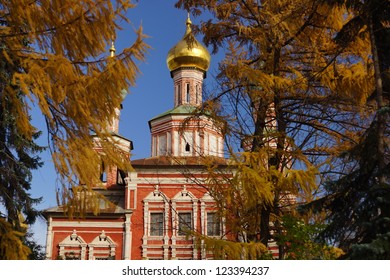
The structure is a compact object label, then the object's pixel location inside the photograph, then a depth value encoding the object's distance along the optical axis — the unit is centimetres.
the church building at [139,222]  2316
